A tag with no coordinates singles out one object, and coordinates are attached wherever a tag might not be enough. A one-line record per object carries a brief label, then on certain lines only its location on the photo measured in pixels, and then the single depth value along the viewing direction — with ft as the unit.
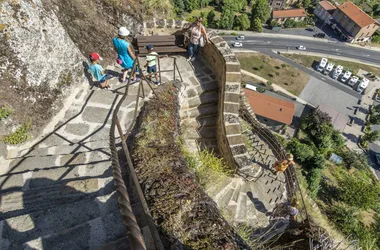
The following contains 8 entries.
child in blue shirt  21.04
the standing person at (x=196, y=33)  23.38
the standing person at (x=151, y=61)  21.52
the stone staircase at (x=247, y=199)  19.69
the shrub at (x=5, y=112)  17.08
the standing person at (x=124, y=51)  20.59
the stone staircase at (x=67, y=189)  10.33
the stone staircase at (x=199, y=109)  22.58
